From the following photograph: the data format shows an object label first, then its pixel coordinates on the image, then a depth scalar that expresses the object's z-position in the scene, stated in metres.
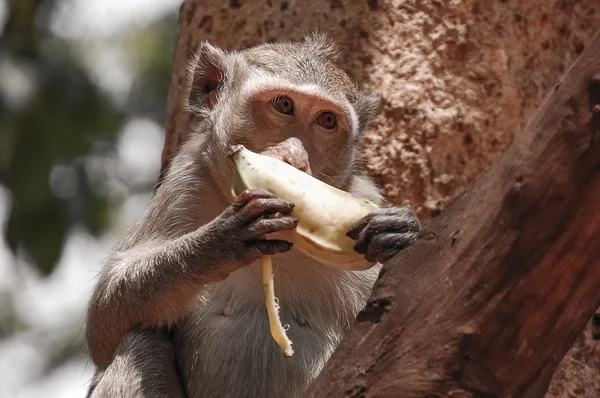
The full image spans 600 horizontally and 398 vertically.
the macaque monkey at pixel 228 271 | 10.93
